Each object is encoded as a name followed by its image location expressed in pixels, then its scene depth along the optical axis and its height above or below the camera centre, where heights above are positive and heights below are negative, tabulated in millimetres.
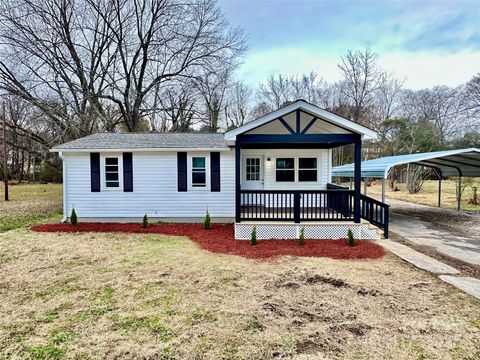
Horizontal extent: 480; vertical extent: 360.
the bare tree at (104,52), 17375 +9130
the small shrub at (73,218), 9953 -1465
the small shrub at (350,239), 7332 -1660
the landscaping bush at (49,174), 28812 +311
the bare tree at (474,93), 28266 +8517
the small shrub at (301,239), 7391 -1670
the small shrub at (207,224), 9266 -1592
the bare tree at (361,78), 29984 +10658
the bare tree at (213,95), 23038 +7538
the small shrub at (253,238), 7422 -1645
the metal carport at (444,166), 10059 +469
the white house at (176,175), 10305 +42
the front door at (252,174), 10875 +87
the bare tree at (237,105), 31734 +8265
